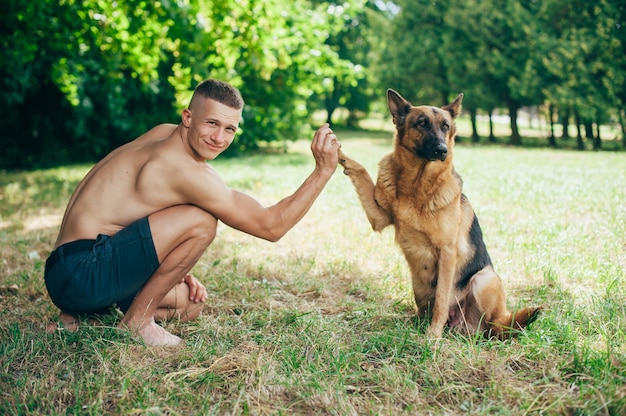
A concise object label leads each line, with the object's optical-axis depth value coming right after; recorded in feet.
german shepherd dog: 10.50
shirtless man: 9.72
